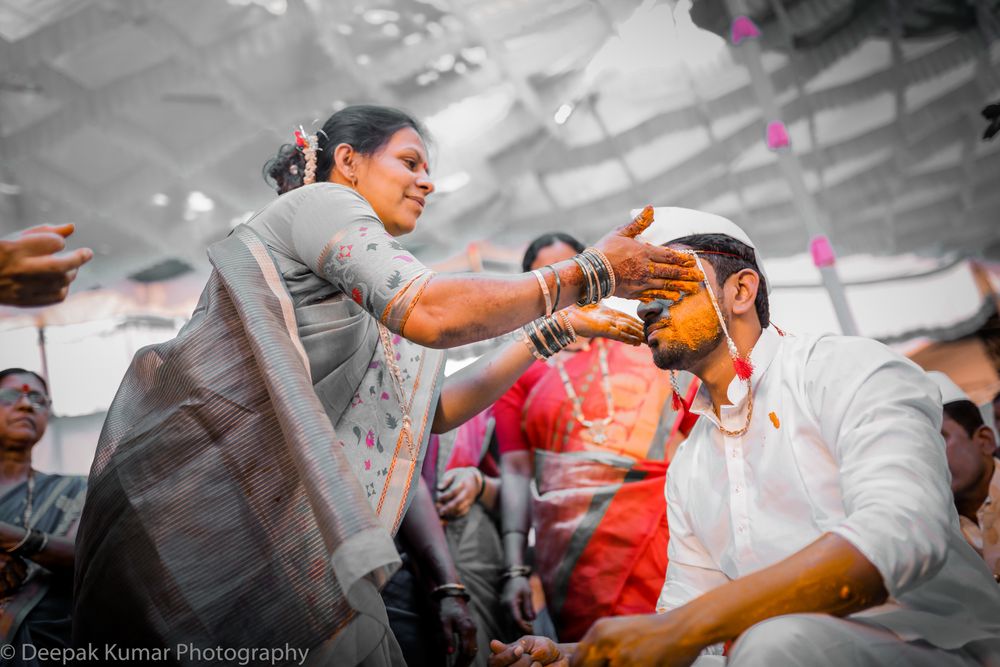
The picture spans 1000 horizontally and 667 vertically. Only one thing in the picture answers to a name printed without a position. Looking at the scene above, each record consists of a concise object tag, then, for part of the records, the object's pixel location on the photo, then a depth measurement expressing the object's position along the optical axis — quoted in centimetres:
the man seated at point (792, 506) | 122
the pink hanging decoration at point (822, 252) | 438
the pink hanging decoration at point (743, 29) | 490
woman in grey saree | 146
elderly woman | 257
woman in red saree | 243
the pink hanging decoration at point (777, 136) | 462
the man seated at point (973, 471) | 268
